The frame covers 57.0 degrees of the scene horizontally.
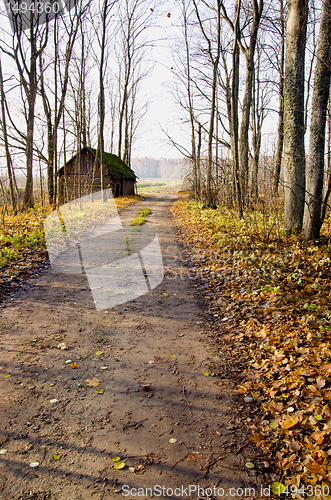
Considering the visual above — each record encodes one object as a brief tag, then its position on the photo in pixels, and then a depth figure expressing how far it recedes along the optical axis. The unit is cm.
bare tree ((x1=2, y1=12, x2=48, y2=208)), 1558
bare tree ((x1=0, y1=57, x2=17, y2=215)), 1448
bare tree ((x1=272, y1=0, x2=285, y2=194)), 1461
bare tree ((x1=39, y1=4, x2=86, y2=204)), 1686
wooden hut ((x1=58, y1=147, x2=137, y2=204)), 2886
